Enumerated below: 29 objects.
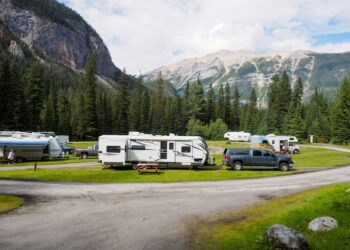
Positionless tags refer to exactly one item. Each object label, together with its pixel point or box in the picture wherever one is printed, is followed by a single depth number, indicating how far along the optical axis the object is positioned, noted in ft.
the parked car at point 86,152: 168.86
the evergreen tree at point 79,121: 285.43
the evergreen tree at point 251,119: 399.65
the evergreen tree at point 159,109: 362.16
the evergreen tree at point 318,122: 331.16
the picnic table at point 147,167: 112.16
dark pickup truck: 118.52
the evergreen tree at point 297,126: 306.31
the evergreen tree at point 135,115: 361.51
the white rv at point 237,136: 329.29
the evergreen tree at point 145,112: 370.94
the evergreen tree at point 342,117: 278.67
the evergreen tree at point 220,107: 406.21
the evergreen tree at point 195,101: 372.58
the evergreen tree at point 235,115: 429.38
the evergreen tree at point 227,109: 419.95
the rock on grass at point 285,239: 37.09
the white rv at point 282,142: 198.94
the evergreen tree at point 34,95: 252.42
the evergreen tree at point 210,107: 396.98
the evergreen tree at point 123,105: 342.03
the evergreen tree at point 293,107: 316.40
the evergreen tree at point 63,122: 307.17
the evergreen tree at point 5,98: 221.66
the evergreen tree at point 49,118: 298.35
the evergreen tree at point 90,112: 284.82
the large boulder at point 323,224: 43.27
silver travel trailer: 144.36
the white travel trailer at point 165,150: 121.08
